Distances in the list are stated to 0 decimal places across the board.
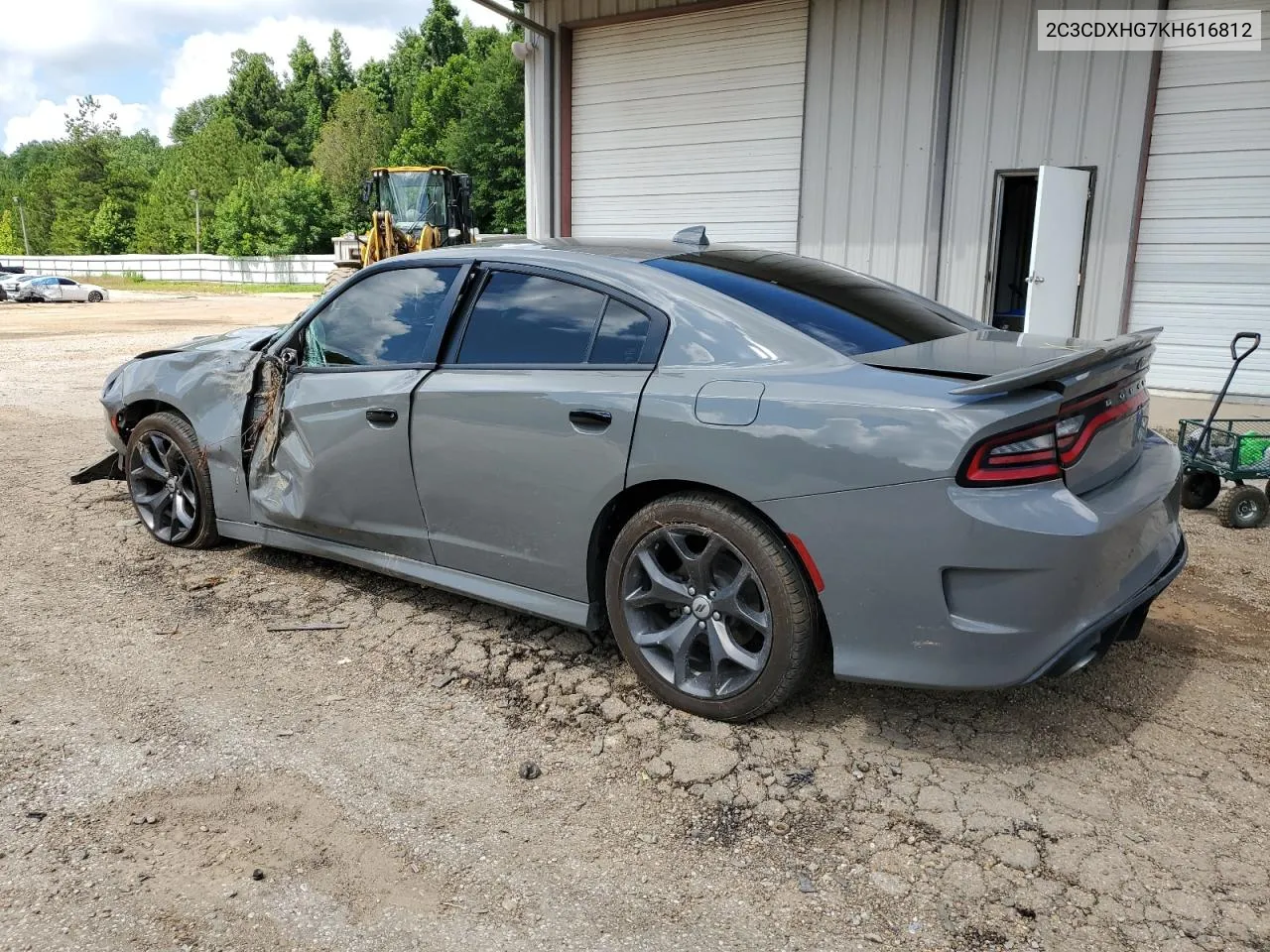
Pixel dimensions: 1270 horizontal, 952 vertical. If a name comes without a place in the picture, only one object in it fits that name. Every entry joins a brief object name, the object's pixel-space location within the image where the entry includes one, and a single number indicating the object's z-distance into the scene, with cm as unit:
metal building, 899
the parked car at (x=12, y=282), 3781
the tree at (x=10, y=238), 9112
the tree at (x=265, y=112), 10575
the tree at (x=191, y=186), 8138
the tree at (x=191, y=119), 12794
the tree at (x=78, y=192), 8350
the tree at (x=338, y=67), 11409
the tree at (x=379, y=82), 10175
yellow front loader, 2234
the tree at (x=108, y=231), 8169
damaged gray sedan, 266
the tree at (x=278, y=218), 7350
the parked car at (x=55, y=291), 3772
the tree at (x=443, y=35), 9700
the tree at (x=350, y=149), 8462
